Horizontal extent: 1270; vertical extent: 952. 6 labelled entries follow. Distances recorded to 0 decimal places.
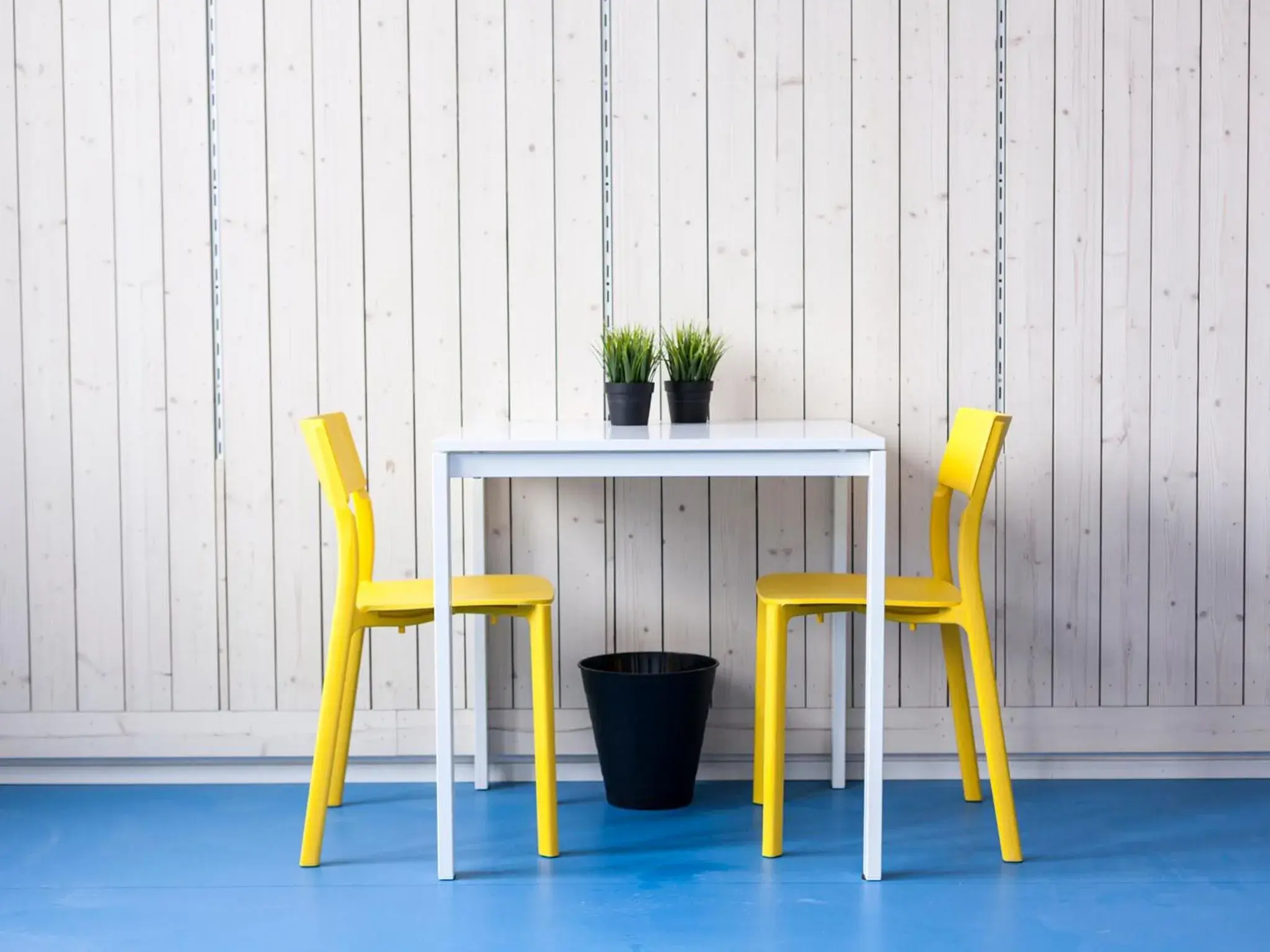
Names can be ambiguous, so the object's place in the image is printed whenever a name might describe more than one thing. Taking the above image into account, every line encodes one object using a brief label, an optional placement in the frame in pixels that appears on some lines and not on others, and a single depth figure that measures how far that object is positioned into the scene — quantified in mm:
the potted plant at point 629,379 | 2973
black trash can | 2957
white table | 2557
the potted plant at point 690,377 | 3029
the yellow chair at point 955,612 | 2689
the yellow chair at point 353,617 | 2666
